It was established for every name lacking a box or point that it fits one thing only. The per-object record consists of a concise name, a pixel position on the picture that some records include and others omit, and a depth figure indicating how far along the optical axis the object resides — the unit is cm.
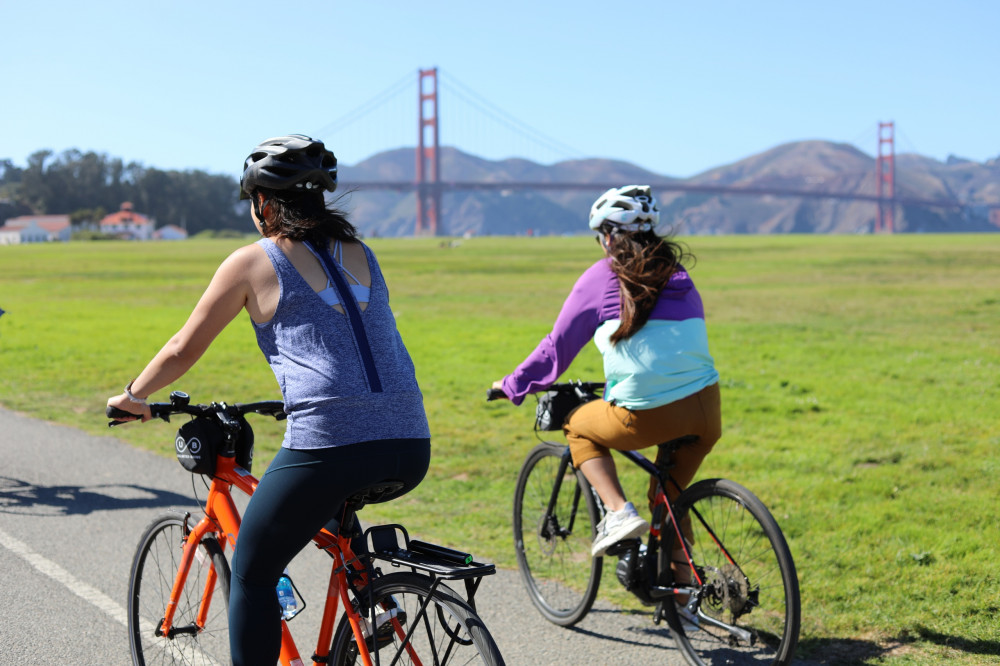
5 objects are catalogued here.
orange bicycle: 214
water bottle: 244
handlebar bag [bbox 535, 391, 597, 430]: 365
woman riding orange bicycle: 213
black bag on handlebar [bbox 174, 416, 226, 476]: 253
